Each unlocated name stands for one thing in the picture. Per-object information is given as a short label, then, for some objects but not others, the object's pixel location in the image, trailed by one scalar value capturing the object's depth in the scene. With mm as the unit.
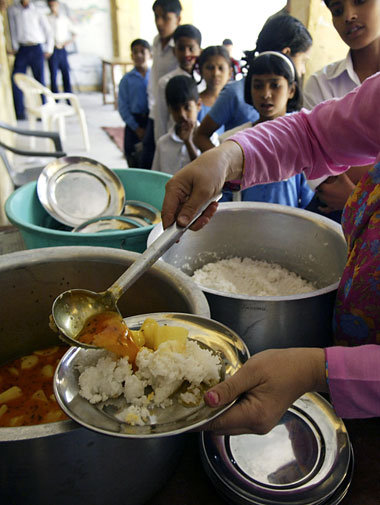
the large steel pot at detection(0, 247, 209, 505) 432
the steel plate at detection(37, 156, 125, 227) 1383
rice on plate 517
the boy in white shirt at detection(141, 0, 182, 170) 3080
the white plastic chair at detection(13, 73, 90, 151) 4809
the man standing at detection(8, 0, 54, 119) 6566
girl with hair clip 1623
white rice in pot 1082
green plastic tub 985
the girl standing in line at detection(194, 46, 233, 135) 2389
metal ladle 663
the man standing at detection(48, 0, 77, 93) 7660
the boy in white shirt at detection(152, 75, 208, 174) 2229
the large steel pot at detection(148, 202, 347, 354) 703
